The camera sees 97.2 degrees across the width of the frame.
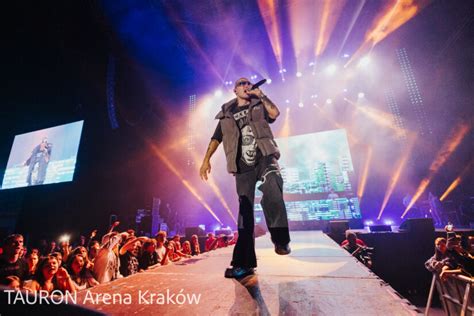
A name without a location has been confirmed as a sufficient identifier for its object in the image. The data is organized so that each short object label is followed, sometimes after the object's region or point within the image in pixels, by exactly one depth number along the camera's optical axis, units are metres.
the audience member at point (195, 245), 7.69
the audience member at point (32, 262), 3.46
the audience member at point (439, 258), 4.50
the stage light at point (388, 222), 10.78
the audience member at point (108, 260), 3.65
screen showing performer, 9.29
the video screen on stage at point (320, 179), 11.19
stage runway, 0.99
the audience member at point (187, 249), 7.22
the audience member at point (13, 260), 3.11
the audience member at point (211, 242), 7.37
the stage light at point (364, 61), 11.23
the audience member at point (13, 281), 2.84
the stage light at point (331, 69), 11.92
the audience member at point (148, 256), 4.87
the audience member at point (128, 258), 4.31
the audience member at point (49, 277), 2.94
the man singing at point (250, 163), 1.60
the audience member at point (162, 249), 5.31
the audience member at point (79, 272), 3.45
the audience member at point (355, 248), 5.25
